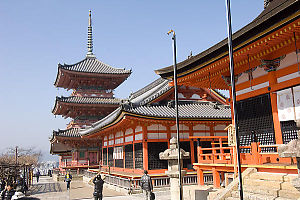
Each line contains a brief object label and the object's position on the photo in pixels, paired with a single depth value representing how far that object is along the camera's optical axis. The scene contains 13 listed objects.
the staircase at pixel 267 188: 8.78
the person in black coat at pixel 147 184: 13.20
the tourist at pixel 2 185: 20.88
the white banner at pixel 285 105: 11.29
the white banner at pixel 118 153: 25.38
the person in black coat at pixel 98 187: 14.39
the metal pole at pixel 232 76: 6.77
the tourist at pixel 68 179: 24.77
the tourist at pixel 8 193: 12.09
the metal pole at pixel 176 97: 9.73
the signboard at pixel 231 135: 11.25
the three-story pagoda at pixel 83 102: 36.19
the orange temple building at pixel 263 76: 9.66
